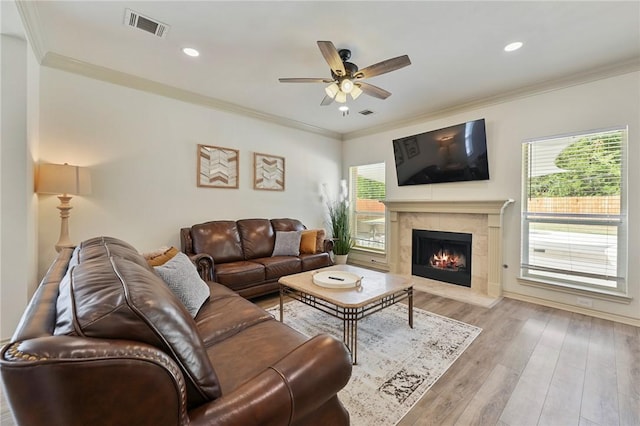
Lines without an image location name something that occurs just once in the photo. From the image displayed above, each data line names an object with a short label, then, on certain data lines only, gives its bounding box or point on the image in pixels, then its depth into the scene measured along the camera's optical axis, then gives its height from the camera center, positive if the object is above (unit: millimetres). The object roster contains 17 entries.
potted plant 5098 -397
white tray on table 2363 -633
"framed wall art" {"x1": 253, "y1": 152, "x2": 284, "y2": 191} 4379 +630
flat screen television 3721 +811
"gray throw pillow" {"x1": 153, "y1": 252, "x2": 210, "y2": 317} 1773 -492
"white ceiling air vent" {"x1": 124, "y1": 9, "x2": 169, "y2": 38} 2158 +1538
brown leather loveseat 3137 -595
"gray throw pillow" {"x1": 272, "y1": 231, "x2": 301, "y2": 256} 3949 -494
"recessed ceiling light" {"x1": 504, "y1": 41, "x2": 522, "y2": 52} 2459 +1497
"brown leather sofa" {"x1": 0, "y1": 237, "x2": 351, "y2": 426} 600 -397
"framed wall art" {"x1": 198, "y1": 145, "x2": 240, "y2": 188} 3842 +634
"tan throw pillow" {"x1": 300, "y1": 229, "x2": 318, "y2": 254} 4078 -479
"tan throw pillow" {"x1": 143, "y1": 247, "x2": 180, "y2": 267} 2154 -375
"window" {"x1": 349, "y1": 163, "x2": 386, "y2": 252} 5117 +80
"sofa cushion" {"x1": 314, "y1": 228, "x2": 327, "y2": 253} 4121 -478
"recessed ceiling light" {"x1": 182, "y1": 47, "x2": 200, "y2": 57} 2607 +1536
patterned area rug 1665 -1150
